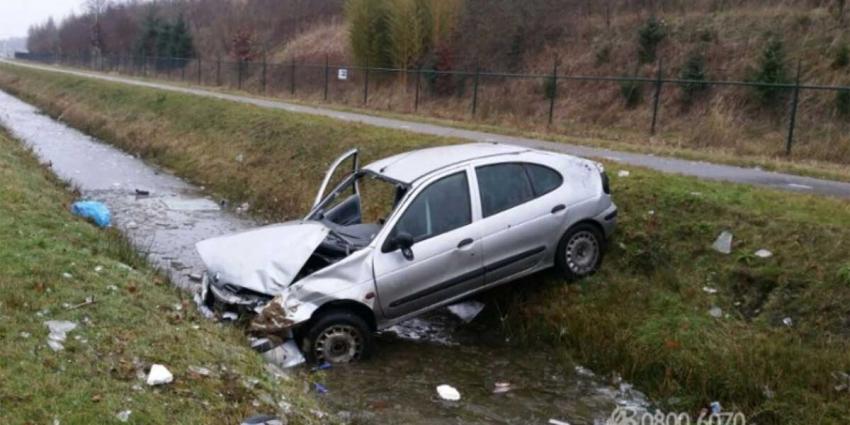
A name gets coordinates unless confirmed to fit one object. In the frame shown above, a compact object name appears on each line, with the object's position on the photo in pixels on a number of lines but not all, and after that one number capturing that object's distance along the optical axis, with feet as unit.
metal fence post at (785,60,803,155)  54.08
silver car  23.91
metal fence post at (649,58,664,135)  65.67
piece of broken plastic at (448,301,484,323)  29.53
